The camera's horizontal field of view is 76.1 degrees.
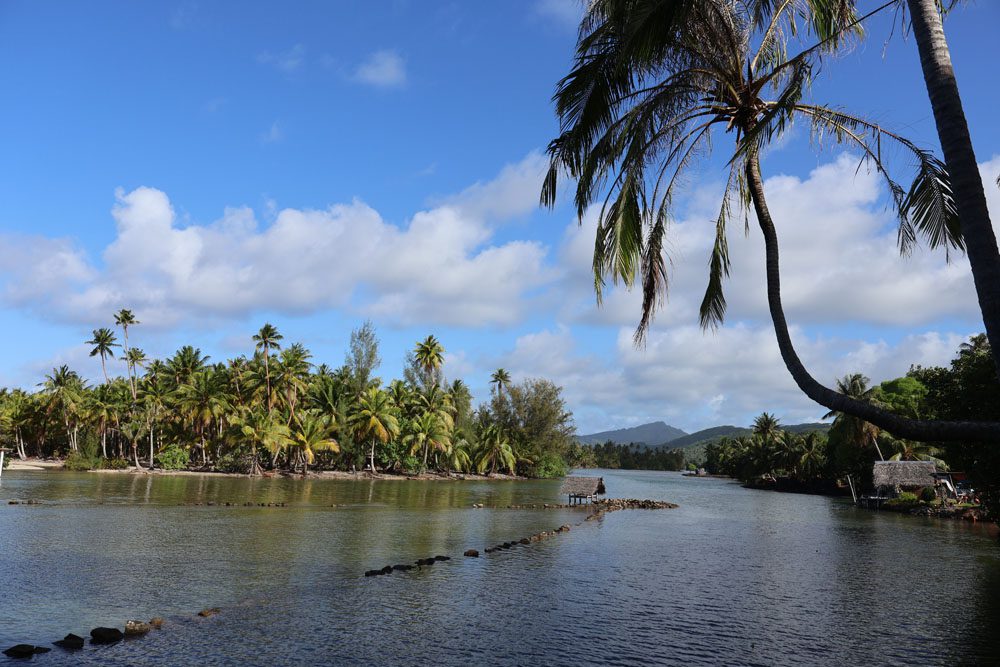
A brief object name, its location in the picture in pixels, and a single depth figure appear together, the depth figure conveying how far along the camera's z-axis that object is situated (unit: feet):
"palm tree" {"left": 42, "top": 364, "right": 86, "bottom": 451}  250.78
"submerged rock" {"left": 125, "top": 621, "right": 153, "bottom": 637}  37.11
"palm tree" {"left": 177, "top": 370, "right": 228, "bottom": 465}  222.07
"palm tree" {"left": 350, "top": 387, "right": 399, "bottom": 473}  232.12
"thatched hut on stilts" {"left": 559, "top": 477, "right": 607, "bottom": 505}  154.40
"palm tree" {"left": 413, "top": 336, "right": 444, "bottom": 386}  298.97
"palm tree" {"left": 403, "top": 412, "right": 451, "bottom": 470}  247.70
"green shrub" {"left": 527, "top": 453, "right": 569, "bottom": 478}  317.83
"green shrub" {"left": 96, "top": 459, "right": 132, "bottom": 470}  224.33
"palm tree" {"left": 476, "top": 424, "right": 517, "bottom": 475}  288.10
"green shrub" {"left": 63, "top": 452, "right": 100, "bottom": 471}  224.33
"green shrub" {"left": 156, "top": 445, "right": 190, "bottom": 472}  226.17
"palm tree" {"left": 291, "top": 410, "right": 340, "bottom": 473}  221.05
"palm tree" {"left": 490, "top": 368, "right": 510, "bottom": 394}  333.01
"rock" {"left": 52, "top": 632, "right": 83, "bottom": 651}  34.71
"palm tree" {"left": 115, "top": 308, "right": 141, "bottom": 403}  237.23
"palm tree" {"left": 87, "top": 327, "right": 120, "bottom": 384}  256.11
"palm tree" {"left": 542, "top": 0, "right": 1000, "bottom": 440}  23.43
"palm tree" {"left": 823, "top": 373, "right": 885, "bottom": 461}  199.41
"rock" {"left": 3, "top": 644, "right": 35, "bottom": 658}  33.04
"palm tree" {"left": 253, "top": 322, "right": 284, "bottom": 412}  231.09
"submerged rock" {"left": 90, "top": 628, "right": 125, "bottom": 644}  35.81
